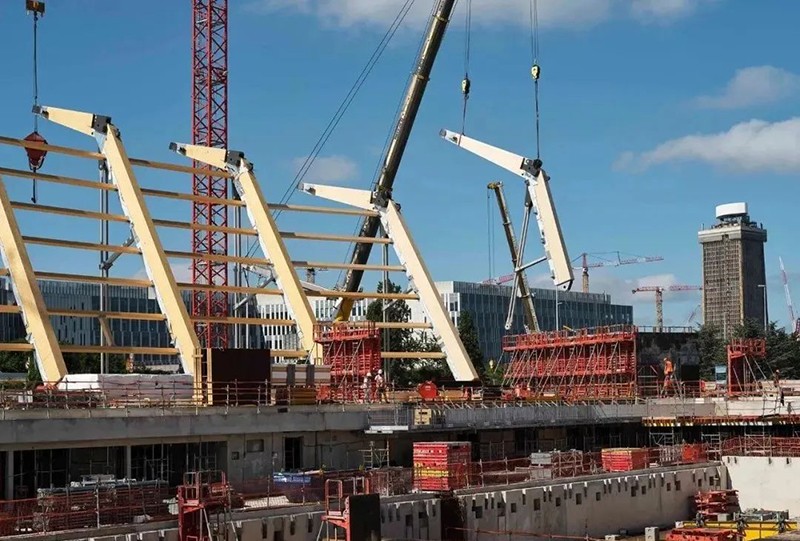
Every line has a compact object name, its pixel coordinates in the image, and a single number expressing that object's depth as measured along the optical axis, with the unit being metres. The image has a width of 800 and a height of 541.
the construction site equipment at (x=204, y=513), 38.41
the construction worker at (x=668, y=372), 80.12
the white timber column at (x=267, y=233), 75.25
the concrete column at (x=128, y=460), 47.16
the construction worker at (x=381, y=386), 61.26
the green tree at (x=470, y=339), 124.50
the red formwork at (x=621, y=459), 60.19
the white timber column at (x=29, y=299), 59.58
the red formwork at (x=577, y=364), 82.00
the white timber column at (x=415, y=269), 80.94
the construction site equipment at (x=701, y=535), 46.50
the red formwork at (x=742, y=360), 79.69
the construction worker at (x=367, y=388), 60.08
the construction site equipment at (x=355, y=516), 40.47
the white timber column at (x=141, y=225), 66.50
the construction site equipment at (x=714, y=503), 60.31
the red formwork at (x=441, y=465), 49.31
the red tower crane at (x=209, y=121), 113.25
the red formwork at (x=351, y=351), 69.62
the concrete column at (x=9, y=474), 43.66
